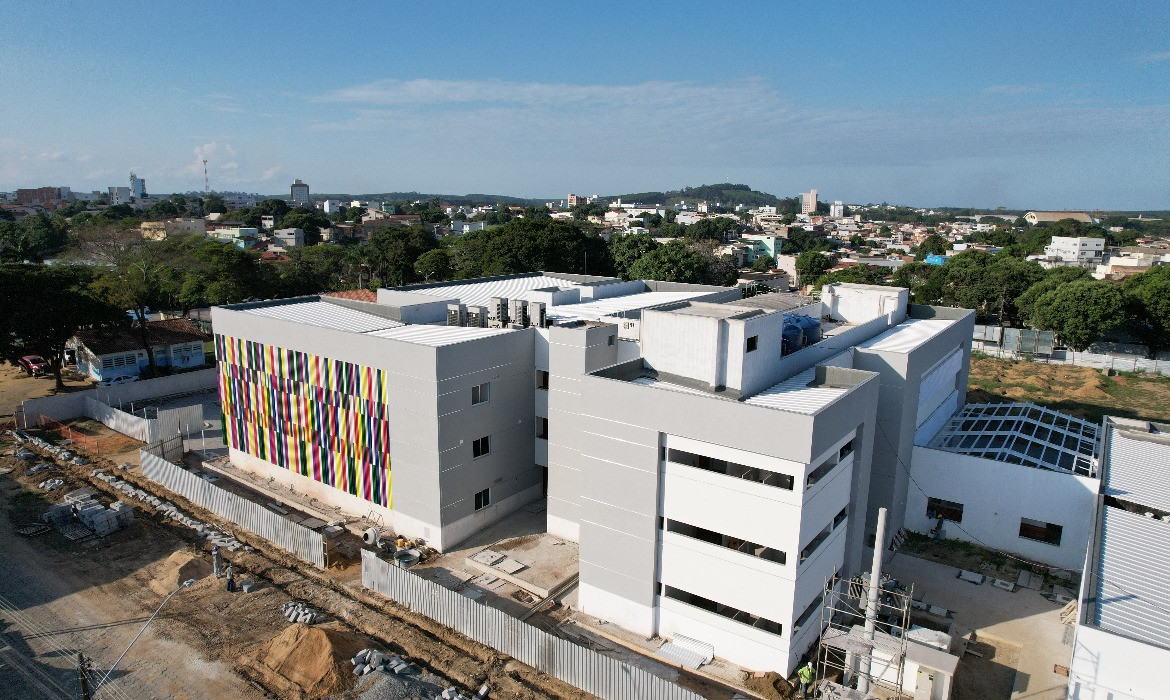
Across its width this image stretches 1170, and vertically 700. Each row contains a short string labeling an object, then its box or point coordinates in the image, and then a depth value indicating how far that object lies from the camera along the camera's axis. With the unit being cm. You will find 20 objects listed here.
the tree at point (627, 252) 8690
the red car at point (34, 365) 5359
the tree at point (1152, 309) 6284
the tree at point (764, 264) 13025
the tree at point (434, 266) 8425
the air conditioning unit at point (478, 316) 3341
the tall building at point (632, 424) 2019
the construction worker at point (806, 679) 1945
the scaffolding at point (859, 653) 1783
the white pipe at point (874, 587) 1778
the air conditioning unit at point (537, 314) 3234
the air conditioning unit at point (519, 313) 3222
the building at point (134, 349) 5066
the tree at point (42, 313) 4381
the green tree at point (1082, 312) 6256
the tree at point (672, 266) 7731
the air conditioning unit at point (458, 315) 3388
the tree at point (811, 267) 11425
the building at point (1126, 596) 1575
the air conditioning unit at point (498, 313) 3309
